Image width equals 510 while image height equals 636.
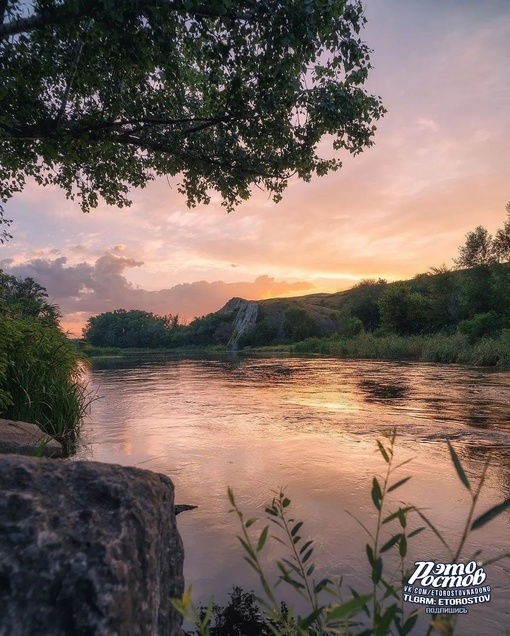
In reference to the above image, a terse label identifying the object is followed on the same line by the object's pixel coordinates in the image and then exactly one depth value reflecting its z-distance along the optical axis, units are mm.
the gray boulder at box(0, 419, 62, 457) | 5535
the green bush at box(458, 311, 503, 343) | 33241
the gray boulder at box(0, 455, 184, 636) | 1290
